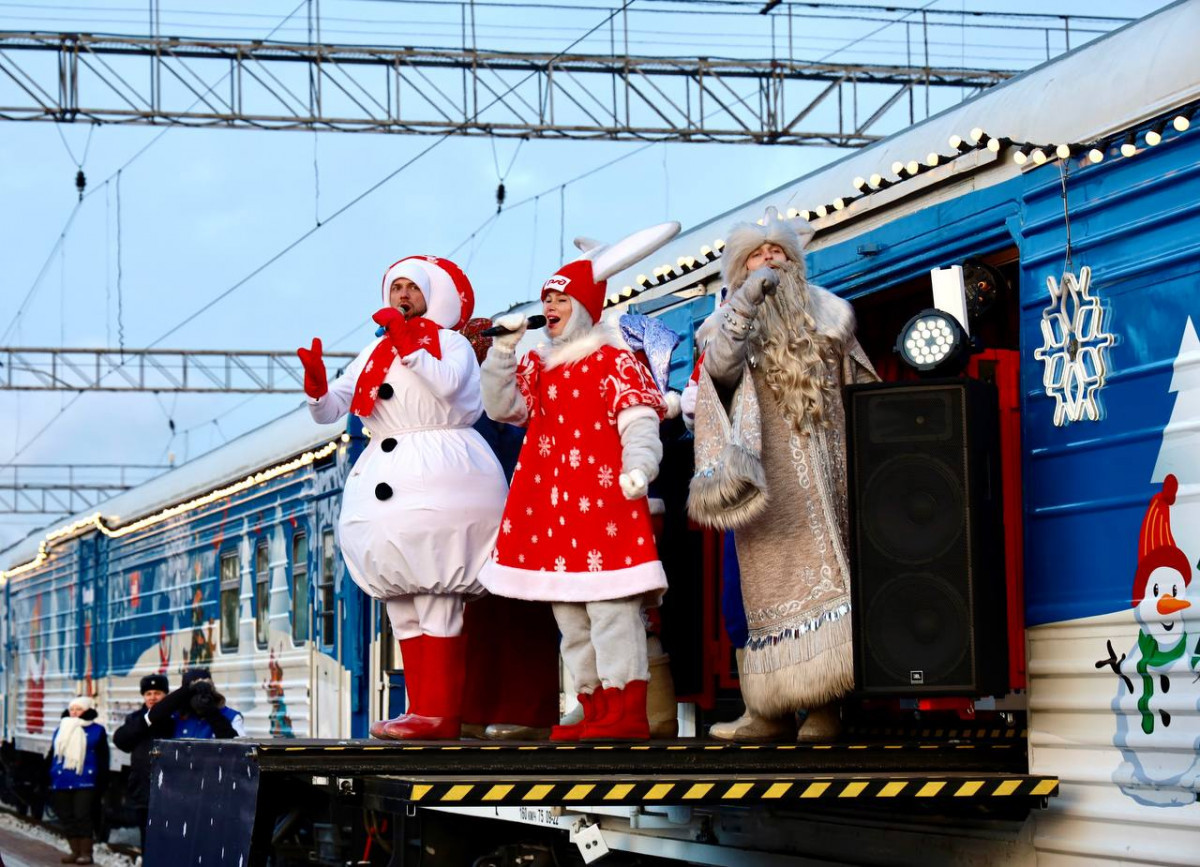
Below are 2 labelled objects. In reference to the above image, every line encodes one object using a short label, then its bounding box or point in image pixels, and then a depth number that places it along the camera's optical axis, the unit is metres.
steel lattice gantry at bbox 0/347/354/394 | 33.59
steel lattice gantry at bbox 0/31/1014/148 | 19.59
